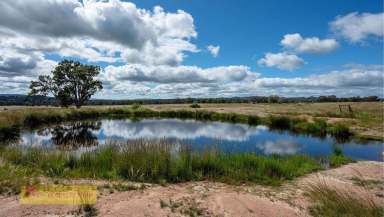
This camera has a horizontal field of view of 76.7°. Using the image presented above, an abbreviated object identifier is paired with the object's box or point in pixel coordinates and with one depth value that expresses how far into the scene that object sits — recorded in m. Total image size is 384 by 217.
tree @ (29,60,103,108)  43.53
